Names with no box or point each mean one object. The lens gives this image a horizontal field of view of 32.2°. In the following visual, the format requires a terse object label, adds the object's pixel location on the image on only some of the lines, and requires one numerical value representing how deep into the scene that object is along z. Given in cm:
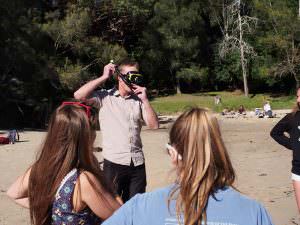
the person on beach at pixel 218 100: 3981
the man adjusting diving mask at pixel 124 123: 512
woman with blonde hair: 212
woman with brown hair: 282
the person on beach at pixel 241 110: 3521
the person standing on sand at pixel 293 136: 525
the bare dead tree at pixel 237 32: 4666
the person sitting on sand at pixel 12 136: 2144
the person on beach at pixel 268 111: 3256
